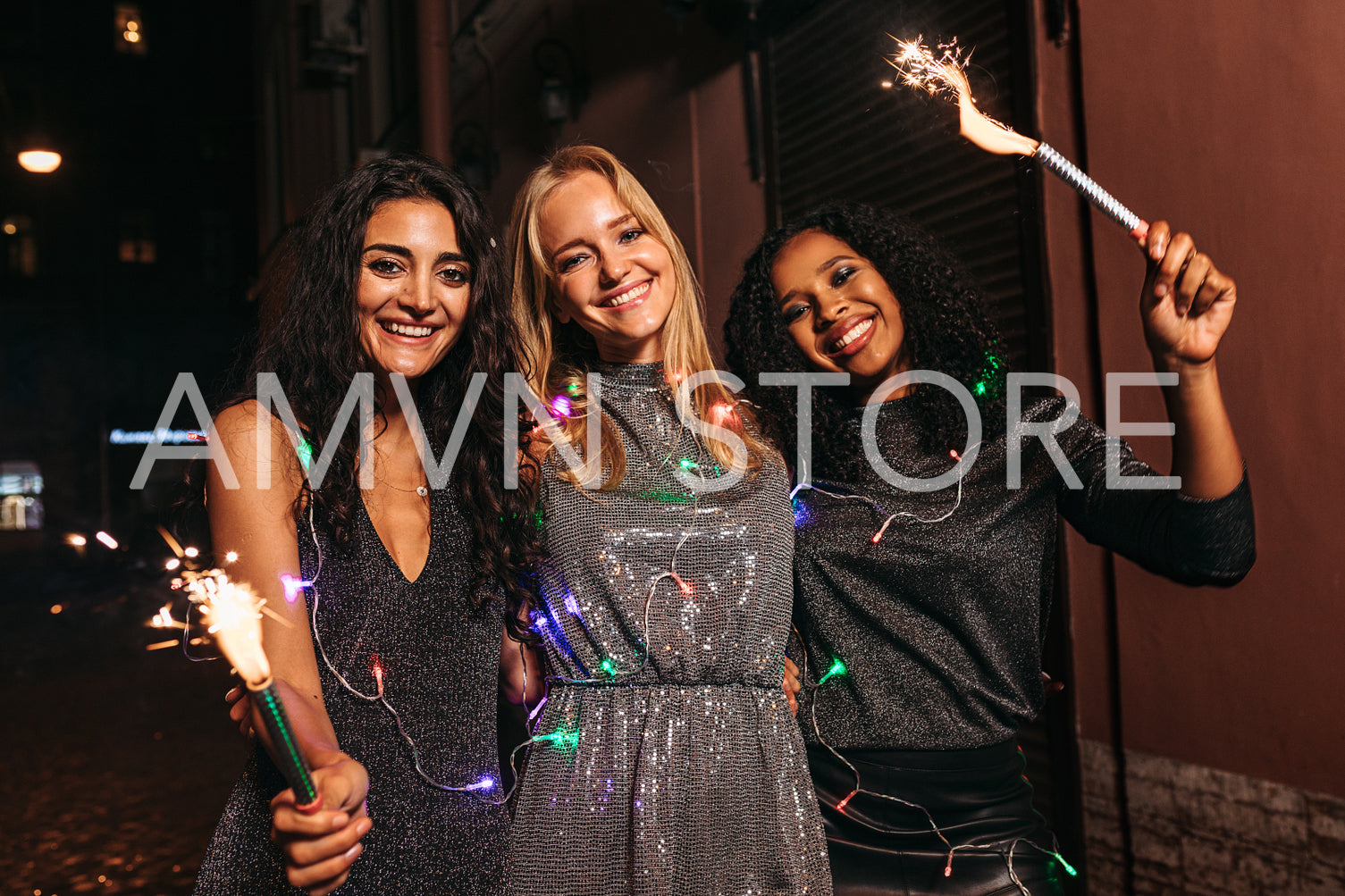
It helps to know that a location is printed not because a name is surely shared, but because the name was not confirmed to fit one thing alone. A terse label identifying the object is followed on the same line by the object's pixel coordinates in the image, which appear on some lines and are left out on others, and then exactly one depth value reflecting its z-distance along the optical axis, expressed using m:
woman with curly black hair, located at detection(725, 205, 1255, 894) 1.90
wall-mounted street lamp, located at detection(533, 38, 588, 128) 6.85
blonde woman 1.78
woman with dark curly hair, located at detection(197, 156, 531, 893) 1.66
